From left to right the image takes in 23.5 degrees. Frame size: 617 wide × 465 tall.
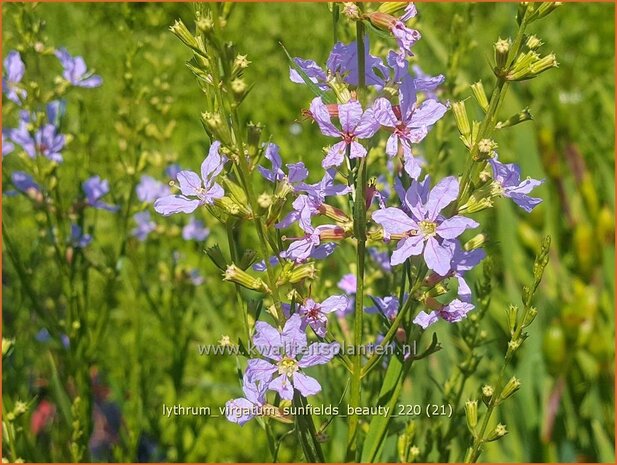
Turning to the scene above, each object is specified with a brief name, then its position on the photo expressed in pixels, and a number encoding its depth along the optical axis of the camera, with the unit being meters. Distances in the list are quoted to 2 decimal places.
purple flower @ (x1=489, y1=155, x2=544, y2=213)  0.36
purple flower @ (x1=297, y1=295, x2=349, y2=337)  0.36
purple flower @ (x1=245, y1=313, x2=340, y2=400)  0.35
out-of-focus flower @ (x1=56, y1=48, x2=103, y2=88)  0.52
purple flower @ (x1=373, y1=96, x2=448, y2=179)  0.35
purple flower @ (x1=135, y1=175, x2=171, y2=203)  0.58
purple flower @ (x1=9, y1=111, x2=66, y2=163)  0.50
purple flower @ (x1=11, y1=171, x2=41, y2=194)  0.52
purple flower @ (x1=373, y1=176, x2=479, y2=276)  0.35
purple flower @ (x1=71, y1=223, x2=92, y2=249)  0.49
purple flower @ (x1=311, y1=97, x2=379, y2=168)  0.34
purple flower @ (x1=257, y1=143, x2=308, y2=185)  0.36
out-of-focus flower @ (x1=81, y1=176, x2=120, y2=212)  0.52
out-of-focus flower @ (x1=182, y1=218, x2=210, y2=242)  0.57
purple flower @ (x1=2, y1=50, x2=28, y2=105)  0.50
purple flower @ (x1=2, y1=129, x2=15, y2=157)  0.52
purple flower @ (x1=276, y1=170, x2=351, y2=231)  0.36
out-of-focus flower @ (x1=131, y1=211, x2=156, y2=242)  0.60
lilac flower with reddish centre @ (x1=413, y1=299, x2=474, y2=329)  0.36
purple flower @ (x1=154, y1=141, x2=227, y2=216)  0.35
